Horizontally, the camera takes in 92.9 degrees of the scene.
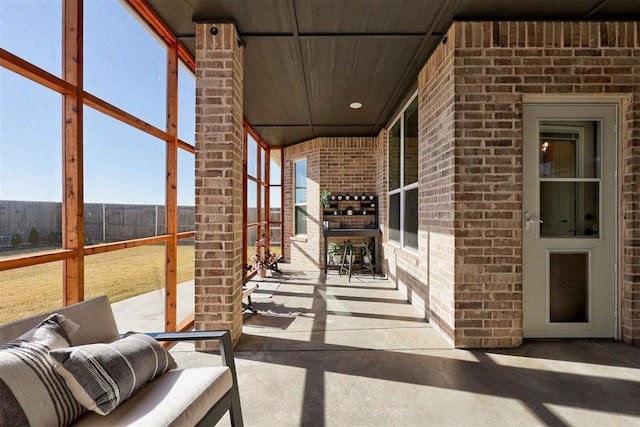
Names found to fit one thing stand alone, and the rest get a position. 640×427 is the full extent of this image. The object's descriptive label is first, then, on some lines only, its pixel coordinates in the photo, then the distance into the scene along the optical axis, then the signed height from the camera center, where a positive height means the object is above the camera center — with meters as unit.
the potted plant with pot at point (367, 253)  6.02 -0.82
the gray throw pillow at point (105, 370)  1.21 -0.67
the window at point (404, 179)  4.29 +0.56
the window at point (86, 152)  1.56 +0.41
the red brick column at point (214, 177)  2.76 +0.33
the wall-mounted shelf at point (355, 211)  6.62 +0.07
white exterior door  2.90 -0.06
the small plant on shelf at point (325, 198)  6.55 +0.34
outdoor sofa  1.11 -0.69
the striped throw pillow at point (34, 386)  1.05 -0.63
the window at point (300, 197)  7.52 +0.42
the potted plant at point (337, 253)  6.59 -0.85
